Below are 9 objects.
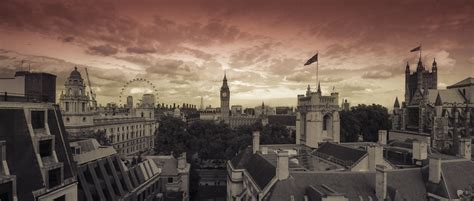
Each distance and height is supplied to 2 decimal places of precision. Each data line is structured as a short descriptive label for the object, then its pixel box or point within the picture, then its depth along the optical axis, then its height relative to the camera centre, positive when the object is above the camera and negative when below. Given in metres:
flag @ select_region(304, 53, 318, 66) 49.91 +8.40
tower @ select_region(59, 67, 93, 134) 66.50 +0.65
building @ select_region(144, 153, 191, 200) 40.03 -9.60
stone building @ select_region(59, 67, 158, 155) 66.62 -4.16
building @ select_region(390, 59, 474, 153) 65.44 -0.79
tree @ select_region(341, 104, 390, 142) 82.38 -4.07
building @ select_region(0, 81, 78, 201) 17.73 -3.07
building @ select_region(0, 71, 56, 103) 21.22 +1.42
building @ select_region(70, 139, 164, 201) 26.22 -7.16
